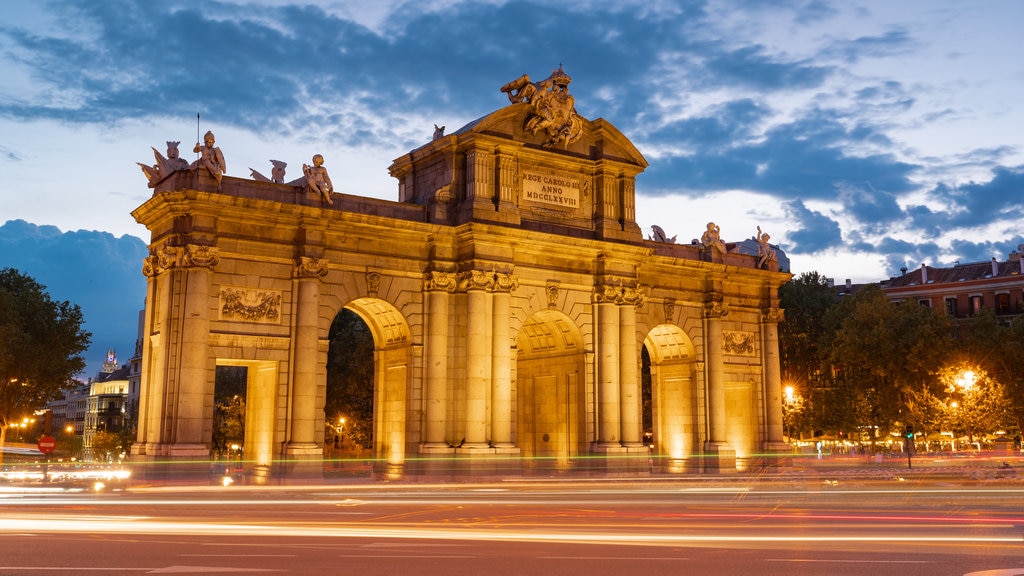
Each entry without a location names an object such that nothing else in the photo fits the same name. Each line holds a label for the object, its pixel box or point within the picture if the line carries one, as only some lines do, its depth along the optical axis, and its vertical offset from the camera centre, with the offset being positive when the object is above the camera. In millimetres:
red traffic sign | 34781 -662
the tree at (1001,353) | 65500 +5324
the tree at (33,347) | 56656 +4819
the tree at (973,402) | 59344 +1806
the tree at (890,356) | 64750 +5122
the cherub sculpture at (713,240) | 50688 +9994
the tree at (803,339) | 78062 +7382
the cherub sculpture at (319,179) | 38125 +9814
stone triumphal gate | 36188 +5173
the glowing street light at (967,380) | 54178 +3014
